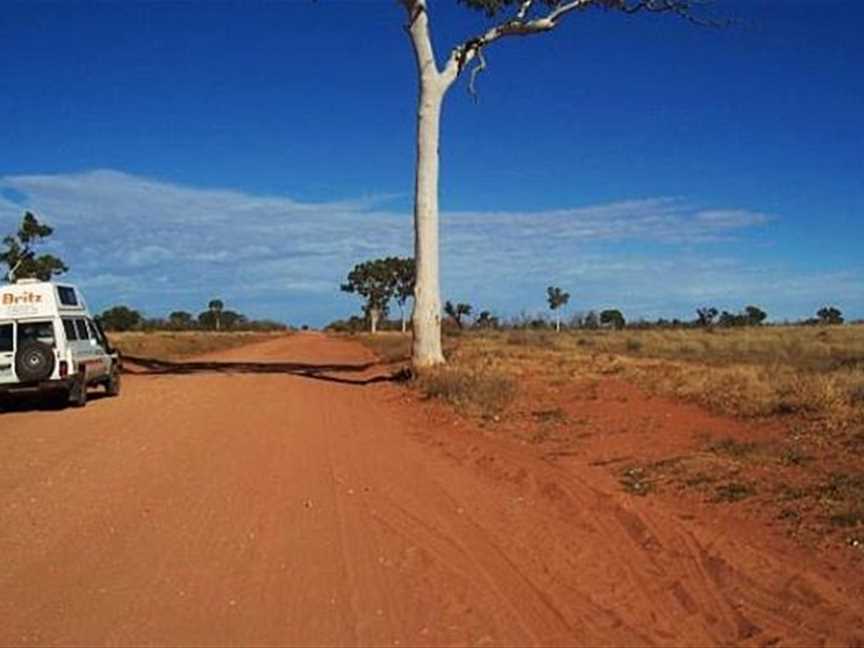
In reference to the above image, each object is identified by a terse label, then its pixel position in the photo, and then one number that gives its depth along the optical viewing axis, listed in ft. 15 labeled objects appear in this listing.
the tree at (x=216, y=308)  385.91
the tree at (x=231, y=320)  388.57
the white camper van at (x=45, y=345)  60.70
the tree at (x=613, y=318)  290.35
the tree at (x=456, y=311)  262.26
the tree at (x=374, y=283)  338.95
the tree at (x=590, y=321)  269.85
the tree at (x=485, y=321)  266.36
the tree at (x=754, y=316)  289.74
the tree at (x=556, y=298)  298.76
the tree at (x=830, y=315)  275.49
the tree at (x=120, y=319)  330.59
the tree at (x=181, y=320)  367.00
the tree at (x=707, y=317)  270.26
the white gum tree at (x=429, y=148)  78.23
